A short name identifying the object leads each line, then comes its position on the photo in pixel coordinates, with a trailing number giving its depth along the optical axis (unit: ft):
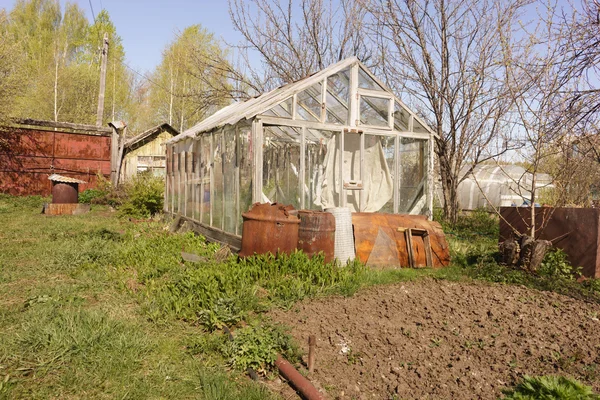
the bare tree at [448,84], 35.83
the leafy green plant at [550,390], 8.29
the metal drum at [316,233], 19.69
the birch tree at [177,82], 91.04
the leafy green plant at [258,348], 10.57
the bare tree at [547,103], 20.24
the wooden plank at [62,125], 48.34
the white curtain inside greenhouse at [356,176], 26.09
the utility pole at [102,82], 54.44
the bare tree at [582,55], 19.75
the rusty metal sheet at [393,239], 21.24
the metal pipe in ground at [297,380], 8.82
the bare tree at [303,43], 48.26
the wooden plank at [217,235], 23.04
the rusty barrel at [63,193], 40.24
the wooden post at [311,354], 10.01
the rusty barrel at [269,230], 18.91
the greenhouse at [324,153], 23.50
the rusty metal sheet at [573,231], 18.97
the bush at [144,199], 40.34
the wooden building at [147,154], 60.34
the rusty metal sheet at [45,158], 49.29
